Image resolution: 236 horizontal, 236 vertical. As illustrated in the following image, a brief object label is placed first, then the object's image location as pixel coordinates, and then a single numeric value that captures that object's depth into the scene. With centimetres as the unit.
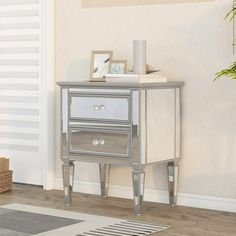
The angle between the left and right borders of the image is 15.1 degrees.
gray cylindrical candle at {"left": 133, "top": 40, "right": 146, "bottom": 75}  546
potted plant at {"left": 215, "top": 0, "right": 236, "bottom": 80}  484
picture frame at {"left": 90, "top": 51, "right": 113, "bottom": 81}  582
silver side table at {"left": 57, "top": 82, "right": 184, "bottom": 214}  523
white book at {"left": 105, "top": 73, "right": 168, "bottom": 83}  525
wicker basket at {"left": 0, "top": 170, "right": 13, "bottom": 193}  618
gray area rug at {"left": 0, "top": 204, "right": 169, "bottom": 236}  467
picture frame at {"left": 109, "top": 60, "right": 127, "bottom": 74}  569
